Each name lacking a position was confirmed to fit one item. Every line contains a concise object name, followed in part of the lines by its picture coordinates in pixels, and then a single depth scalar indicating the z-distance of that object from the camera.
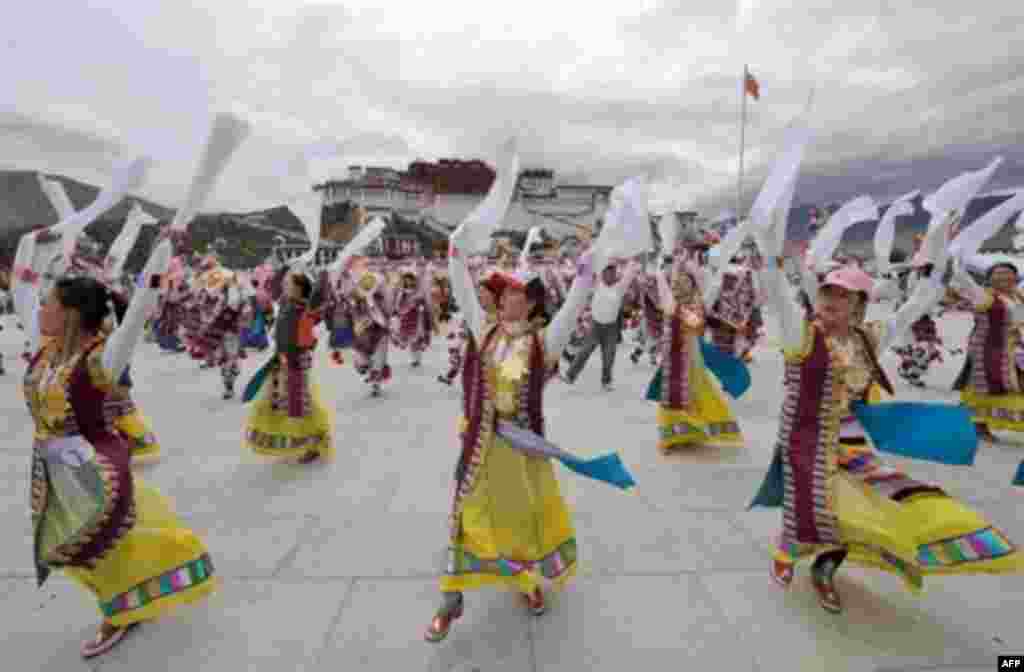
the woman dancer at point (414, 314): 9.38
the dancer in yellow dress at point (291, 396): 4.52
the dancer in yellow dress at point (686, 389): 4.77
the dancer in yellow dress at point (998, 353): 4.97
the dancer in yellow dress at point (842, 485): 2.22
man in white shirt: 7.11
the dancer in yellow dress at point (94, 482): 2.16
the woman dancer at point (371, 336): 7.41
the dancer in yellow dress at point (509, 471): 2.38
